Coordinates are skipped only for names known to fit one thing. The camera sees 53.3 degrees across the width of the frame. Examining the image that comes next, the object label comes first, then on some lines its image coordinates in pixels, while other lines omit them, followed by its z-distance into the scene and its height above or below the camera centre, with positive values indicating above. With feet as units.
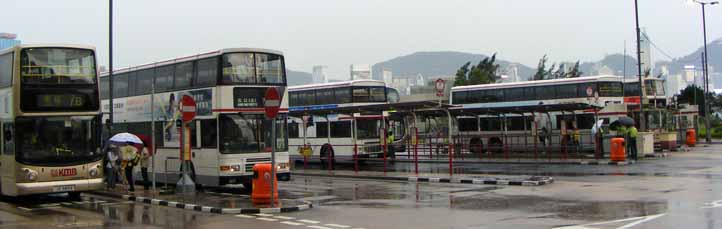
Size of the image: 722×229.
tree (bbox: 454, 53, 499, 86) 241.76 +22.53
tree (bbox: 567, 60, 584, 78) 265.75 +24.16
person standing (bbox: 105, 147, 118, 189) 69.41 -2.09
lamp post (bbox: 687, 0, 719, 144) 152.63 +13.64
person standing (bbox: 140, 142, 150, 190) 69.05 -1.86
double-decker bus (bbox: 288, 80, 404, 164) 109.50 +2.84
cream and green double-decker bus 57.47 +2.09
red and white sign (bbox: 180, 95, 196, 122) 58.75 +2.87
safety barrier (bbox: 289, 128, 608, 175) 108.27 -1.76
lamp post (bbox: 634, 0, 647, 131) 115.85 +7.24
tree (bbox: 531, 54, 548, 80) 270.05 +25.06
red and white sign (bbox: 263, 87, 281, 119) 49.75 +2.60
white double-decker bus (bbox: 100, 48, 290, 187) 63.93 +2.87
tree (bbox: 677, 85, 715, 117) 197.98 +10.88
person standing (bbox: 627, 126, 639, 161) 97.76 -0.82
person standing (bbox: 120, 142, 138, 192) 66.33 -1.46
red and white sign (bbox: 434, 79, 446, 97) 74.08 +5.40
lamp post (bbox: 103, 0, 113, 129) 77.51 +9.18
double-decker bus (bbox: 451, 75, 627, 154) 121.49 +4.20
